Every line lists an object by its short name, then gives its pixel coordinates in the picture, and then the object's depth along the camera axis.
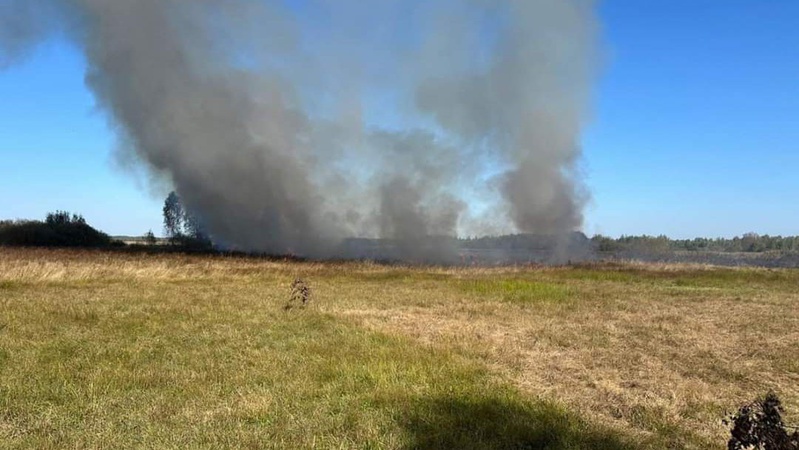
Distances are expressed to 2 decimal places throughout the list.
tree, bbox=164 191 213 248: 59.63
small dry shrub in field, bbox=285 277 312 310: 15.24
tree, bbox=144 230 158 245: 65.31
